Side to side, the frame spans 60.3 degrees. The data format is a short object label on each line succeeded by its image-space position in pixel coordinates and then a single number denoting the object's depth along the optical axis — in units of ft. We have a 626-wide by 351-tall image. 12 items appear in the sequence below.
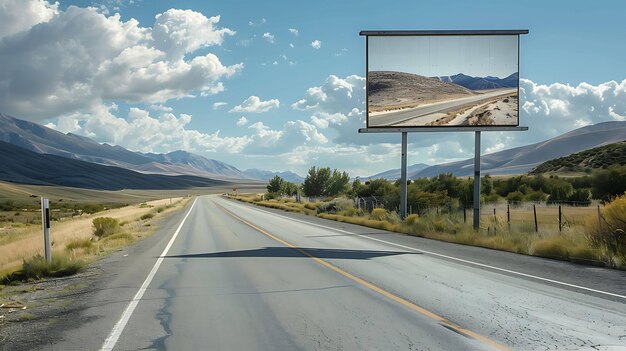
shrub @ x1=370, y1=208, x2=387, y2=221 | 108.53
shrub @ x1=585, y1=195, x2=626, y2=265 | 47.71
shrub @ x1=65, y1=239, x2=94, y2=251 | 63.21
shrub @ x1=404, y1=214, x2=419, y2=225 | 90.87
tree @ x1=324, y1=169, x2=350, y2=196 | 318.04
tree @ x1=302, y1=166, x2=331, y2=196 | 322.14
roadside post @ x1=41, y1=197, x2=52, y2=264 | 44.99
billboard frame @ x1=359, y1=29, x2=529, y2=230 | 79.82
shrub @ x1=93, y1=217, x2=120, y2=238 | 91.71
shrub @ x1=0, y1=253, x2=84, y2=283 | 42.34
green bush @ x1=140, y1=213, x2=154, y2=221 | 159.92
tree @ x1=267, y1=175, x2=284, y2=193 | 426.92
